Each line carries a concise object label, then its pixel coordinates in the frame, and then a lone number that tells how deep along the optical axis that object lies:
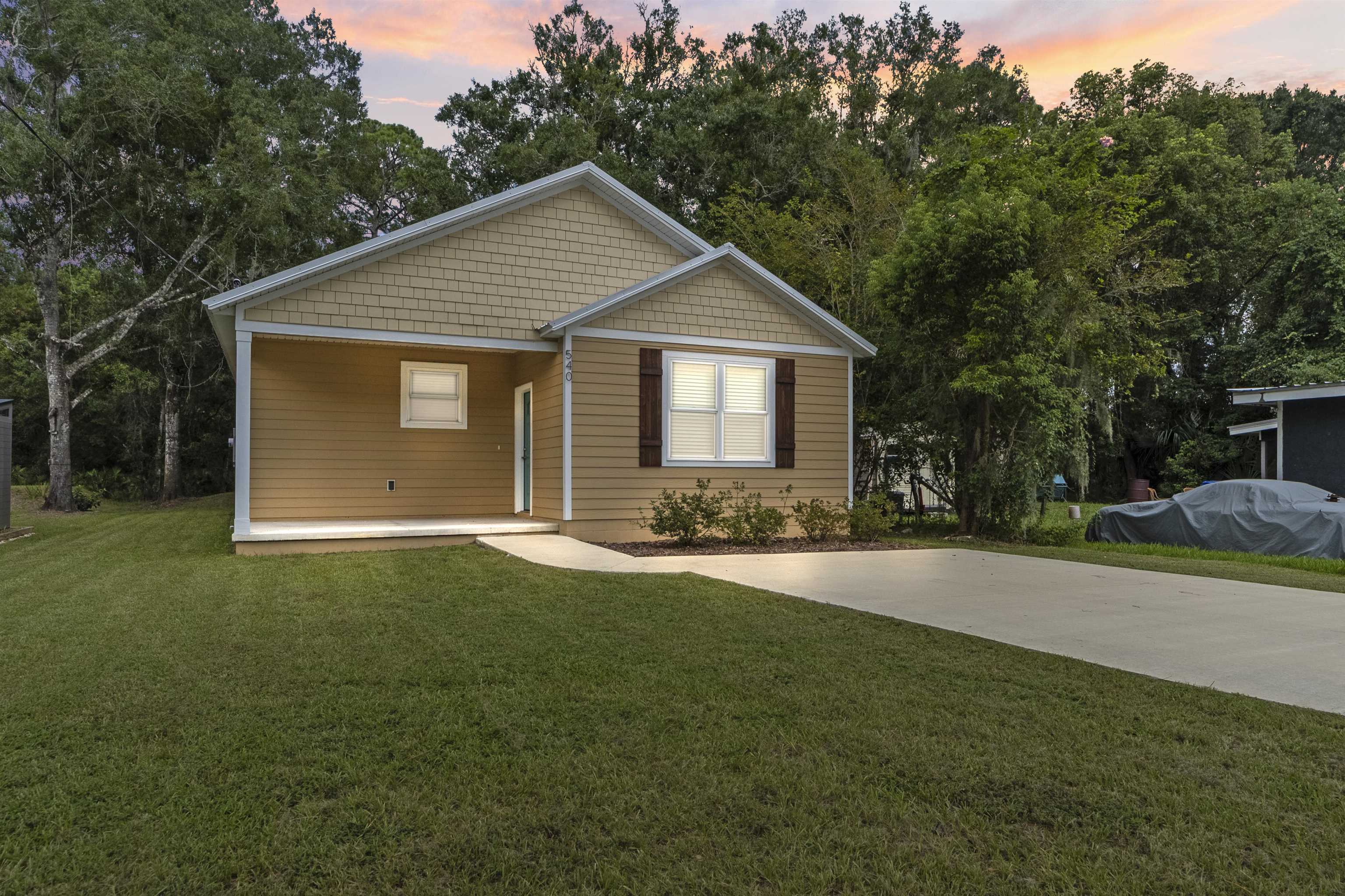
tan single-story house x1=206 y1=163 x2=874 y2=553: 10.02
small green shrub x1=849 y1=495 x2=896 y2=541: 10.49
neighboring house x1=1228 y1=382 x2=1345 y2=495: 12.66
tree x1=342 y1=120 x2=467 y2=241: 22.59
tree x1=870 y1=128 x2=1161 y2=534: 10.95
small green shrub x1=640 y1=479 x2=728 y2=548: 9.84
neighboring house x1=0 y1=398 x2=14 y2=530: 11.63
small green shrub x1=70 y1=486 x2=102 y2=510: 18.83
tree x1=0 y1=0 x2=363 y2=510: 17.16
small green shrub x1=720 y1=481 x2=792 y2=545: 9.96
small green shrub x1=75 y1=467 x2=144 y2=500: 22.38
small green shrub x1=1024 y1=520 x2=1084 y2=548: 11.94
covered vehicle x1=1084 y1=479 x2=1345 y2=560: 10.45
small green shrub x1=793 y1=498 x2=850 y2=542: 10.55
